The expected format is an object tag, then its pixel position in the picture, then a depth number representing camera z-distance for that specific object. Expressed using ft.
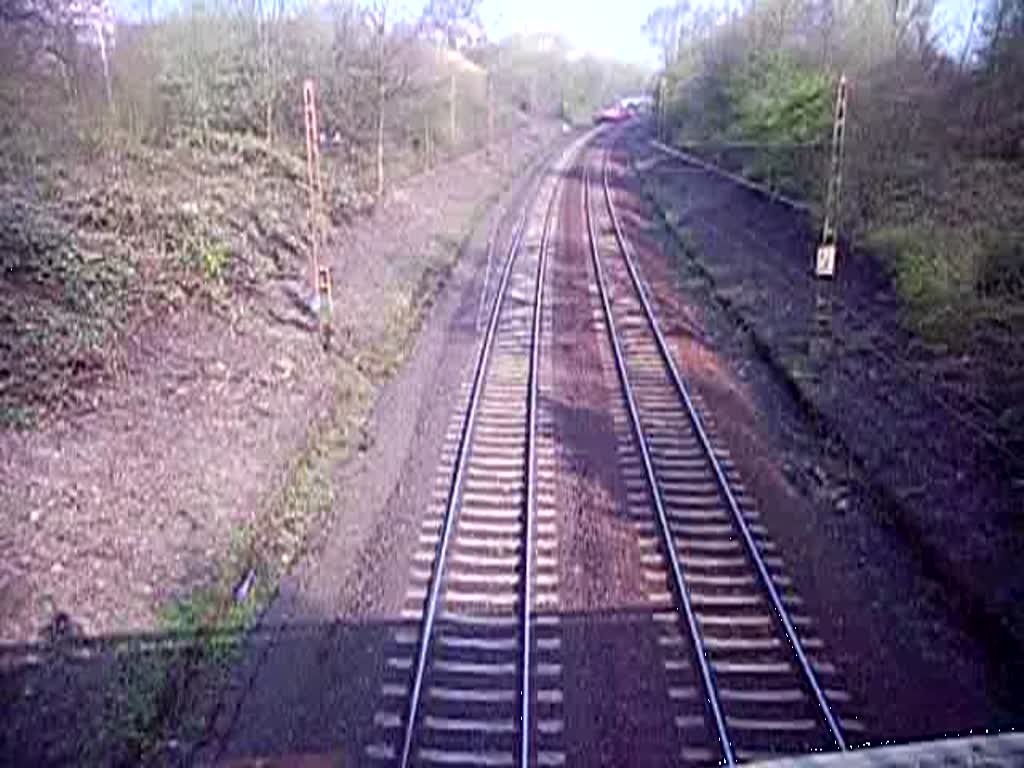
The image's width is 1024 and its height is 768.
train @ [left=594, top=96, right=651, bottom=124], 305.12
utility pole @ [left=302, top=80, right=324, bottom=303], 49.80
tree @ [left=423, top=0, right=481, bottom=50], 135.23
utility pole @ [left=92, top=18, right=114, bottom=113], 66.44
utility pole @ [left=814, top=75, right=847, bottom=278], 57.31
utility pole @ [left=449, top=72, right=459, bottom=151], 139.97
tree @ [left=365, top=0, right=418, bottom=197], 96.02
